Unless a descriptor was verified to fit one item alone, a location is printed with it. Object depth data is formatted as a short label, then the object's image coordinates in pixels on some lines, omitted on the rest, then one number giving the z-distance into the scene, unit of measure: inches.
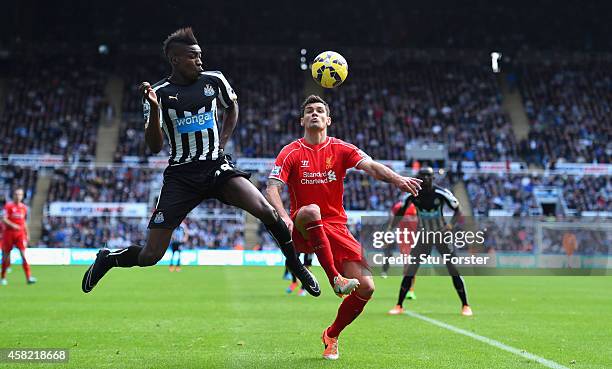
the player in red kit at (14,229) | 797.2
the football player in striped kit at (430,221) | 540.4
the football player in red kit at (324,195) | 327.9
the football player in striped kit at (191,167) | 310.0
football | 358.9
